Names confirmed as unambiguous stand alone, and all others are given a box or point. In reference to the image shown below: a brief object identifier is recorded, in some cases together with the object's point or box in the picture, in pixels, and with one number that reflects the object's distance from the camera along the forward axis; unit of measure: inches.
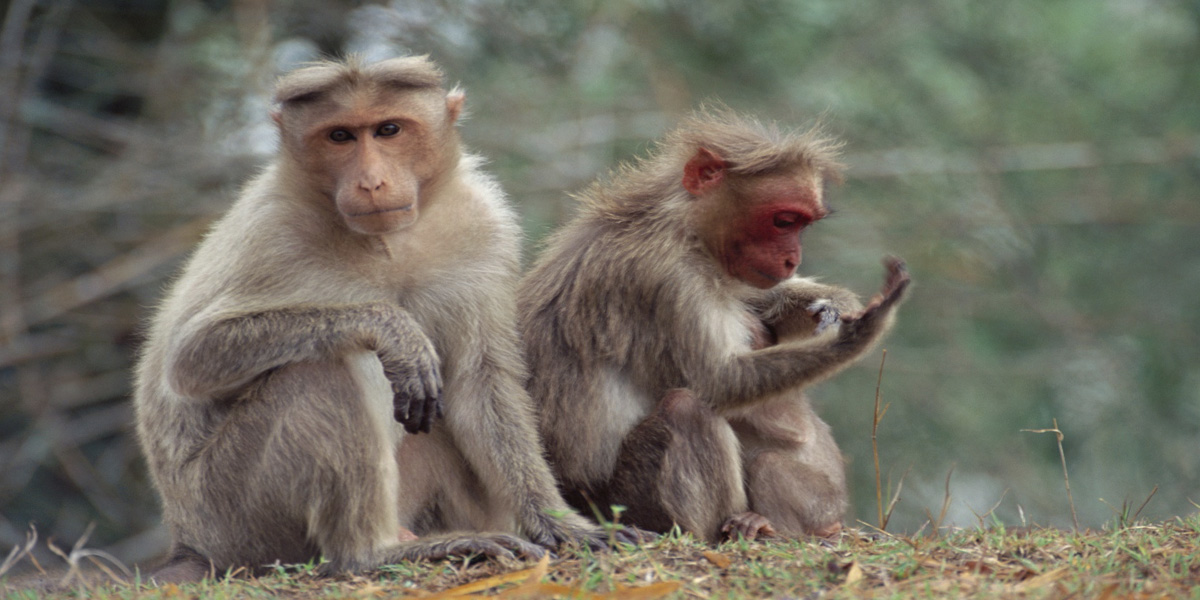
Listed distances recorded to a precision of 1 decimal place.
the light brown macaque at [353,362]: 375.9
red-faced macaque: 401.4
